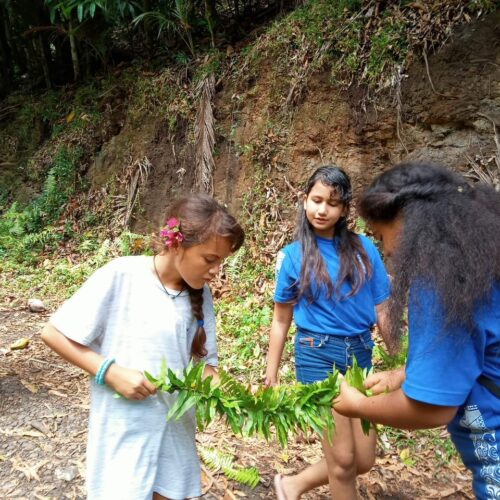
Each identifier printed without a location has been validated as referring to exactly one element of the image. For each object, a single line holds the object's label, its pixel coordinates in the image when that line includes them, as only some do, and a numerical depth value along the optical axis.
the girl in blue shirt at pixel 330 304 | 2.43
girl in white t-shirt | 1.78
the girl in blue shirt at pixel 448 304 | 1.26
